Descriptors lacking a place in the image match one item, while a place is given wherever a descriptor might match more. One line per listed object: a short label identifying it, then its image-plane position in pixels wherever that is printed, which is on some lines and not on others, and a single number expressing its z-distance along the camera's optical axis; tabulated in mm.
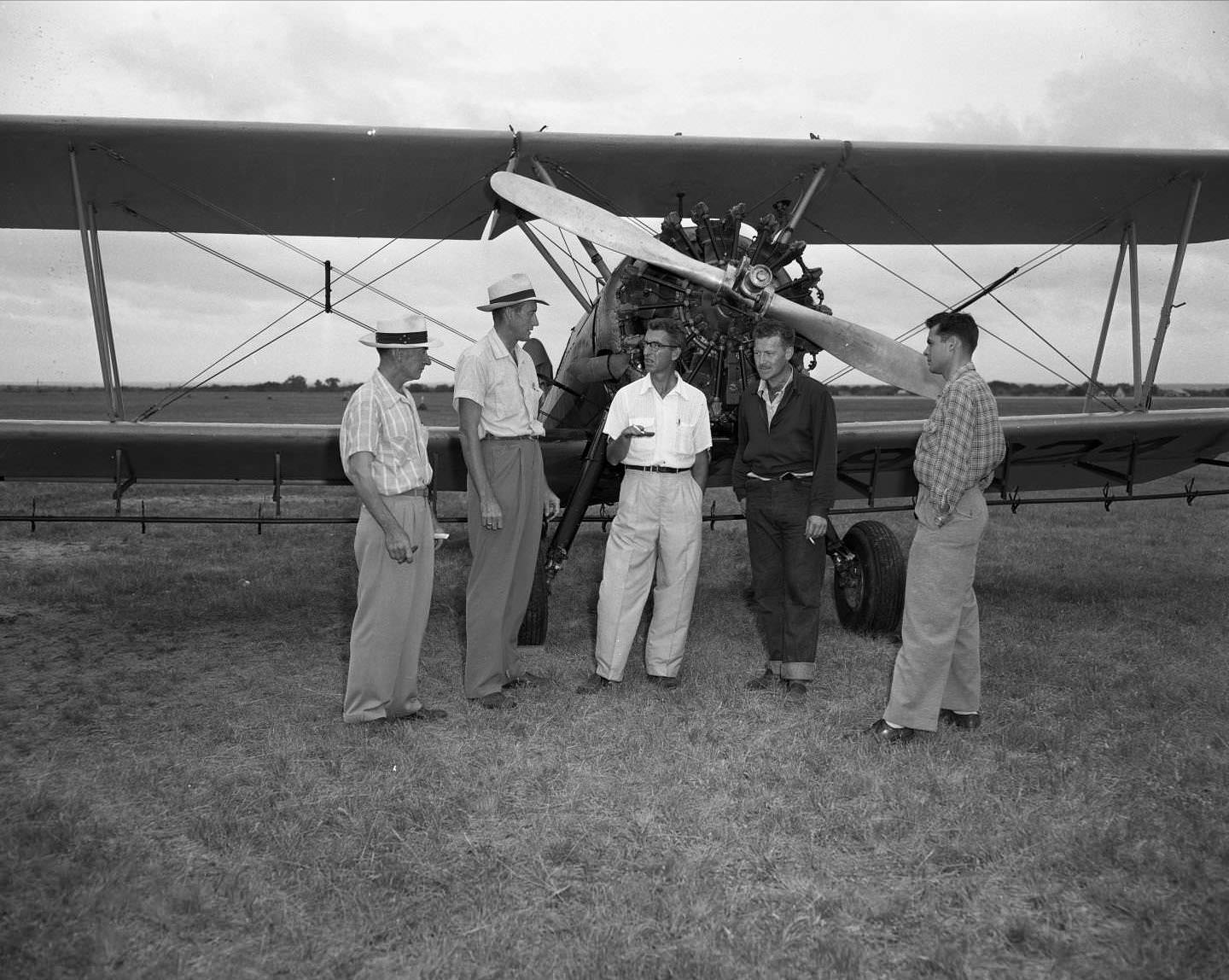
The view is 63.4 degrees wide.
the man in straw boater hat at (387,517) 3945
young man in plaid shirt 3768
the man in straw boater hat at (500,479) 4457
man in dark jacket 4641
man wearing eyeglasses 4734
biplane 5473
